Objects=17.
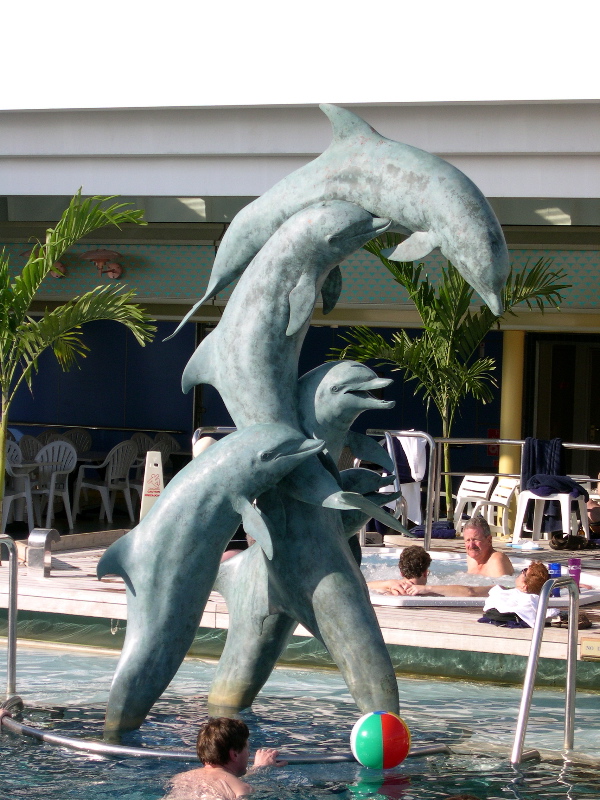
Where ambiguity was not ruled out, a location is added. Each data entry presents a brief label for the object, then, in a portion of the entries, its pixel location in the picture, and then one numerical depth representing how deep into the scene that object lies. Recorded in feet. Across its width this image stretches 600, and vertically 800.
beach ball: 28.12
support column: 93.04
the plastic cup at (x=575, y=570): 44.21
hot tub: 53.88
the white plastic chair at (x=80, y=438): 103.65
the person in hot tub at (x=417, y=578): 48.65
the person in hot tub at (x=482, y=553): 54.13
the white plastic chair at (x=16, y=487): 76.13
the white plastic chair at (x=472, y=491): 78.79
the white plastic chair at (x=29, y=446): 90.94
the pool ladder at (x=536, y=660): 29.27
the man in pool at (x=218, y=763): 26.76
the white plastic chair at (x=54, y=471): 80.53
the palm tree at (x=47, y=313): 54.95
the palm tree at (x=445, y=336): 75.36
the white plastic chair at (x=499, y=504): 76.13
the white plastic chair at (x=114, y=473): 88.74
